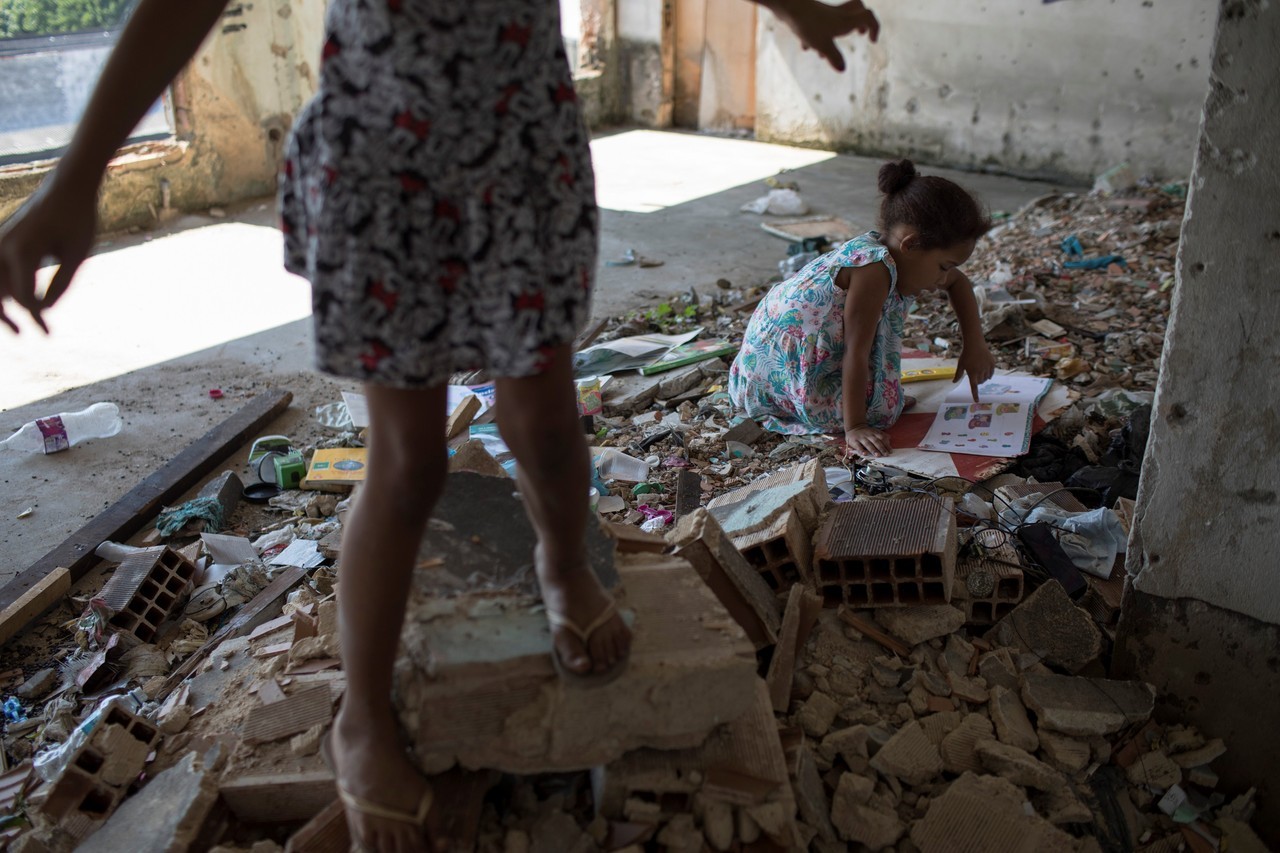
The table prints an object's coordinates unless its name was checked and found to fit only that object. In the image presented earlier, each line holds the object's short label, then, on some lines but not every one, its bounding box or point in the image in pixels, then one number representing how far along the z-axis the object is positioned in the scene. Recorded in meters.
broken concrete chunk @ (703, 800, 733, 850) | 1.74
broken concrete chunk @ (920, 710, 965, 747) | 2.22
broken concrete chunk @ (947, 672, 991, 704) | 2.31
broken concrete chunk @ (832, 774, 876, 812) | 2.04
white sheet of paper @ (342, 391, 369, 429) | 4.17
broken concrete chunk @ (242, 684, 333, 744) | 1.95
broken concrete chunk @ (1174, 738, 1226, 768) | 2.31
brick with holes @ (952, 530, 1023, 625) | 2.48
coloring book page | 3.50
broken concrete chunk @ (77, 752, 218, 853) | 1.76
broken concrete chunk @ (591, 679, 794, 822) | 1.77
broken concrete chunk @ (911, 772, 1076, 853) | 2.02
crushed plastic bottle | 4.04
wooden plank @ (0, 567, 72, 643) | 2.86
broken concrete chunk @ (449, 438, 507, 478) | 2.55
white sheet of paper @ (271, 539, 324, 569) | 3.07
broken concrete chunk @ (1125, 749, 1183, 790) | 2.29
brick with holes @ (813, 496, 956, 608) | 2.35
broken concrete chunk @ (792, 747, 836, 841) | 1.95
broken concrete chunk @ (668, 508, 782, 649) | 2.21
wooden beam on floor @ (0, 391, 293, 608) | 3.17
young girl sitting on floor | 3.33
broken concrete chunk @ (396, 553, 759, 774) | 1.66
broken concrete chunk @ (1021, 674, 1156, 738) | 2.25
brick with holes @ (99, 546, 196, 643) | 2.84
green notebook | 4.48
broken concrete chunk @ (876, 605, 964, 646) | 2.39
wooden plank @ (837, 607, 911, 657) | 2.39
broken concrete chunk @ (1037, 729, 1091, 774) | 2.21
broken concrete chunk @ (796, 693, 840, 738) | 2.17
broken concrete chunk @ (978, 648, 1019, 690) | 2.36
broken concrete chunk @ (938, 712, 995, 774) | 2.19
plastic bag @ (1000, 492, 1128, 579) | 2.68
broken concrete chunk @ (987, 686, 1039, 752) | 2.23
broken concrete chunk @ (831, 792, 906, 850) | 2.01
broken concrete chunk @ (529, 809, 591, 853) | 1.73
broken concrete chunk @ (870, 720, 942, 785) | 2.12
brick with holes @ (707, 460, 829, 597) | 2.43
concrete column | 1.86
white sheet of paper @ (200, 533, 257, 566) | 3.24
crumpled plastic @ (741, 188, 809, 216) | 7.47
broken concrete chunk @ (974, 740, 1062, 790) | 2.15
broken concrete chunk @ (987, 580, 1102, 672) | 2.41
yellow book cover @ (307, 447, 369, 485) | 3.63
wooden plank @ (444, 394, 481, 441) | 3.77
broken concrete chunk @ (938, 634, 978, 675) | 2.38
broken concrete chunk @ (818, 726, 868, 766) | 2.13
